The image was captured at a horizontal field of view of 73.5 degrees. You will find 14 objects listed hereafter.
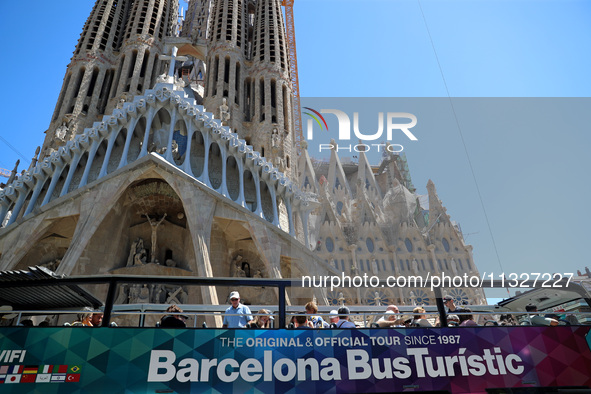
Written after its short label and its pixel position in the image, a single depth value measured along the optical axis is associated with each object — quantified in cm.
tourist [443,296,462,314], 540
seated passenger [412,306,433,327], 470
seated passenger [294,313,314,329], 498
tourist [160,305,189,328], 451
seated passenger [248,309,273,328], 541
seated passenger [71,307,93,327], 522
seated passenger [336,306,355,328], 485
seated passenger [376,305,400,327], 482
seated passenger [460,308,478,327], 509
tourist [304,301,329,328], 509
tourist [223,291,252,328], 516
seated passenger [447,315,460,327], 523
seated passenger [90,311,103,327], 512
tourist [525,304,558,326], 493
